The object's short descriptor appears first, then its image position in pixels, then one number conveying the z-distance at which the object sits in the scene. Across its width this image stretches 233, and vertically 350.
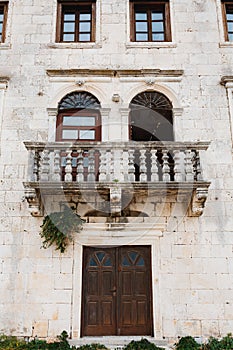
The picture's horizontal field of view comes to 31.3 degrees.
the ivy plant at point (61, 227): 8.71
